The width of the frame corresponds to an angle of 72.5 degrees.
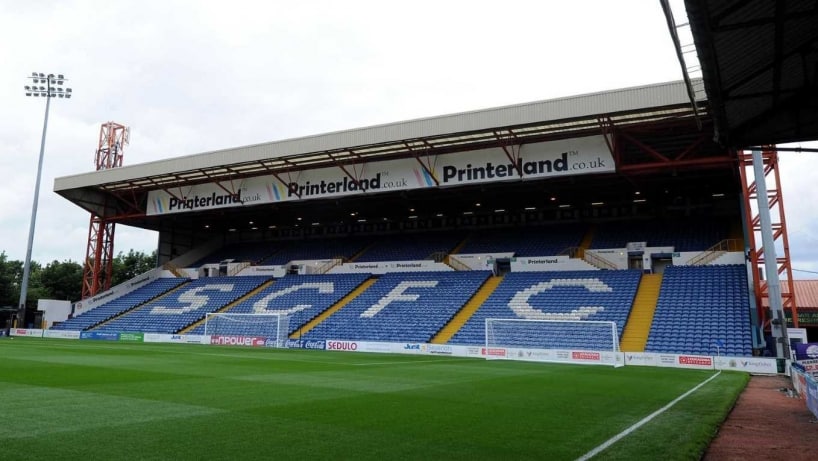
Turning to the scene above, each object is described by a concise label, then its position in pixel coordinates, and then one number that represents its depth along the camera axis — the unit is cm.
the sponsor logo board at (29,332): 3991
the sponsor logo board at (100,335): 3694
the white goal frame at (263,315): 3209
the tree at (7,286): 5322
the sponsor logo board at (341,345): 2930
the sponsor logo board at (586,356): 2318
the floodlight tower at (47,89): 4212
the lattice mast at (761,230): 2433
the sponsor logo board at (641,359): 2262
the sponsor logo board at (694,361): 2188
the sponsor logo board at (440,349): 2694
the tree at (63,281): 6191
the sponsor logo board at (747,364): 2095
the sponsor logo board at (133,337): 3538
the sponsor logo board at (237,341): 3231
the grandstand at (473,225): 2647
